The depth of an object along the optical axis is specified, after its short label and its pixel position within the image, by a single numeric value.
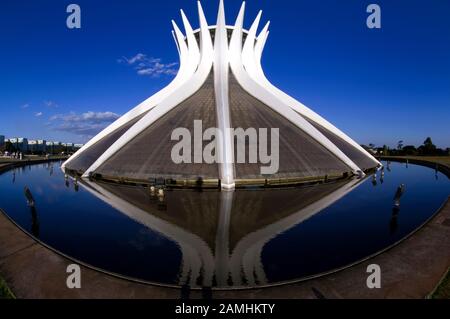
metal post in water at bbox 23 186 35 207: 10.65
